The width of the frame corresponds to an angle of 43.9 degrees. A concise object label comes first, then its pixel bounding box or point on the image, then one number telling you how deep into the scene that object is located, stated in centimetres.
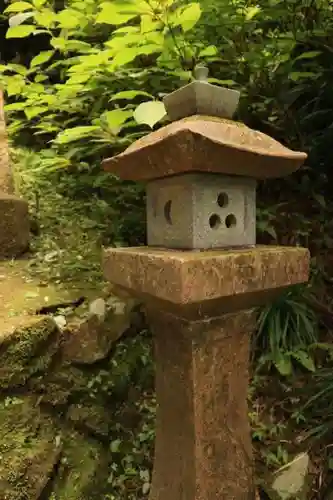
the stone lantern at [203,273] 121
